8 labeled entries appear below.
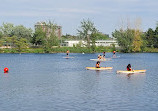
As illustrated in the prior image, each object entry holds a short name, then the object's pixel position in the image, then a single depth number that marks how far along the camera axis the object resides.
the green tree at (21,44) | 166.25
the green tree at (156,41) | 190.62
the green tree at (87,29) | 178.25
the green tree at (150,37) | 190.82
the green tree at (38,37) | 173.31
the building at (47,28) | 172.68
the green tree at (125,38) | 163.52
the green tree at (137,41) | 167.12
